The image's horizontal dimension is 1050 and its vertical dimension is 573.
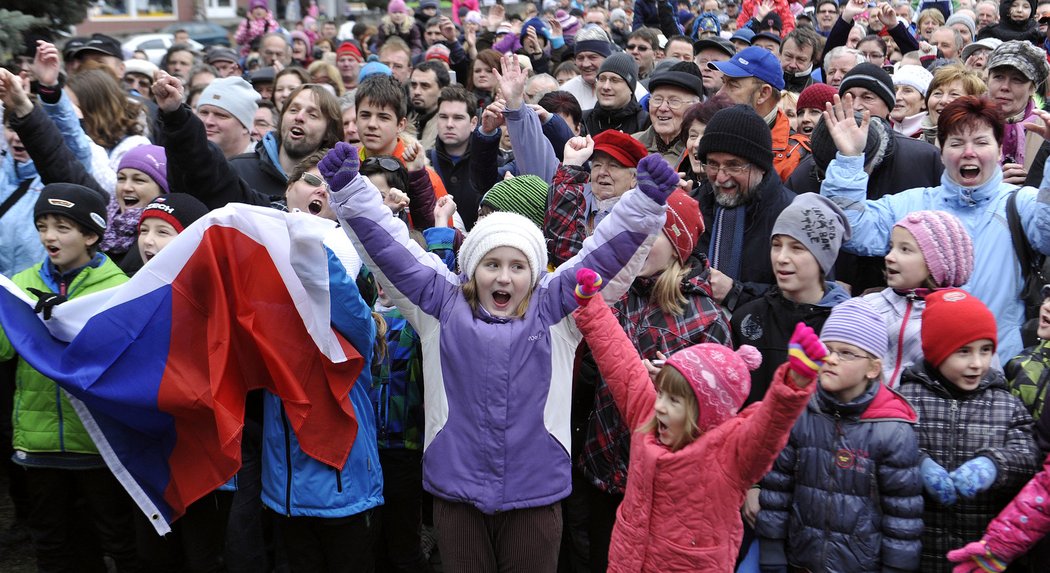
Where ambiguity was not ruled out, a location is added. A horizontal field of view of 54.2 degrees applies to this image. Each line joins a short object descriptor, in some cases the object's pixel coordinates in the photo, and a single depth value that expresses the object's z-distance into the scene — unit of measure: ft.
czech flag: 13.88
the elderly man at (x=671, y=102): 21.09
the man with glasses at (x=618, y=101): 25.03
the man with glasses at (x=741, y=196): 16.06
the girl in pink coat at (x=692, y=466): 11.68
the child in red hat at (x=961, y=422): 12.48
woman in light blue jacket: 15.08
